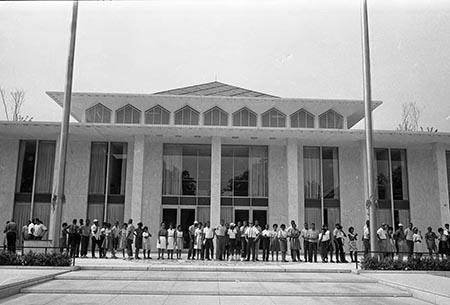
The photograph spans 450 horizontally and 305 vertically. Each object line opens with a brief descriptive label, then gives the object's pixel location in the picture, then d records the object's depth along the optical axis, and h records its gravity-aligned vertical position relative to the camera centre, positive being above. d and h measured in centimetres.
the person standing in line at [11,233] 1720 -60
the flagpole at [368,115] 1520 +365
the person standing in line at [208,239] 1847 -77
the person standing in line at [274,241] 1898 -83
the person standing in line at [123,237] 1869 -76
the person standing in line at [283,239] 1883 -76
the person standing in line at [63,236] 1888 -78
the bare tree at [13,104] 2867 +754
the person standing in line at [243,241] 1878 -85
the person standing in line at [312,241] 1866 -79
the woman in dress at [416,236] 1888 -53
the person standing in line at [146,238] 1859 -78
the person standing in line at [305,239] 1888 -72
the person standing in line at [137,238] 1820 -76
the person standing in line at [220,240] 1850 -80
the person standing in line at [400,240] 1922 -71
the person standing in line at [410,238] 1919 -62
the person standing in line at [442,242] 1856 -75
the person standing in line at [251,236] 1842 -62
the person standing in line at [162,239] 1862 -81
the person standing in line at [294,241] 1870 -80
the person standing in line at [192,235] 1923 -64
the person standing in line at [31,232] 1778 -58
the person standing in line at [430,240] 1916 -69
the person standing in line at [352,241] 1883 -77
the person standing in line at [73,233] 1812 -61
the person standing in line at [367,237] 1764 -57
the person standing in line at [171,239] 1877 -80
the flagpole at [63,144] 1484 +241
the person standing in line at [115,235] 1912 -69
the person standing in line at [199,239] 1884 -79
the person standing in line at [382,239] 1795 -66
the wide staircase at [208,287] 979 -165
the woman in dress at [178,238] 1897 -77
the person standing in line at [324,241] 1873 -81
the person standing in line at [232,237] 1856 -67
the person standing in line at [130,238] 1833 -77
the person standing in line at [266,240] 1875 -79
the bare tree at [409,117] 2924 +717
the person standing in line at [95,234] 1868 -65
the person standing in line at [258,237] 1849 -61
